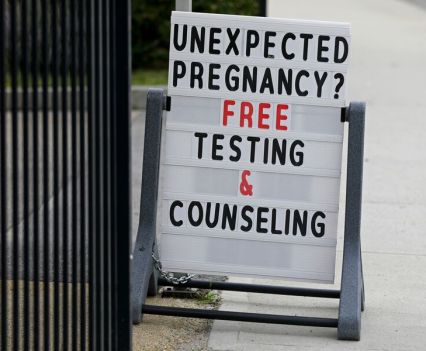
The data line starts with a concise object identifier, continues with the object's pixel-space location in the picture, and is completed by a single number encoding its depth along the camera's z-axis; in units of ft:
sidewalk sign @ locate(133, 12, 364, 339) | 36.01
